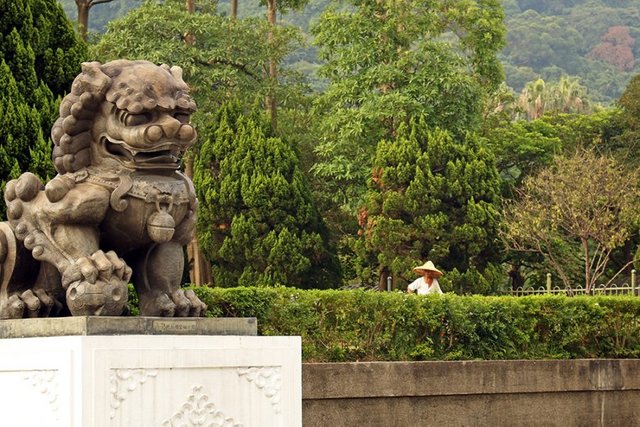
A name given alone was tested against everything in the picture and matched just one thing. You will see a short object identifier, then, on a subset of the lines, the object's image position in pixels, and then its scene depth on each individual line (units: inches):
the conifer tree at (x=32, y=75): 434.0
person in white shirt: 639.1
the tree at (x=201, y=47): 1107.9
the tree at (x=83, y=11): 1130.0
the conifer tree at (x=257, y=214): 987.9
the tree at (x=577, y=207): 1029.2
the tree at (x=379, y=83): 1091.3
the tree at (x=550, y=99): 2329.0
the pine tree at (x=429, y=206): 1013.8
